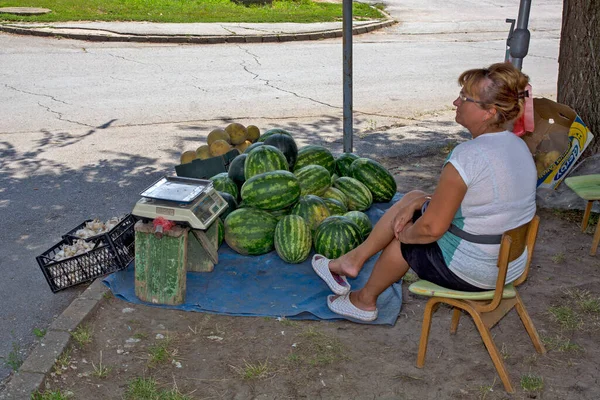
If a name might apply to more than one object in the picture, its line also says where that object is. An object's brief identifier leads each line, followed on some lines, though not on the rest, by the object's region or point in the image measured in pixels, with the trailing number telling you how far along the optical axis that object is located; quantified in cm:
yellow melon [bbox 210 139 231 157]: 647
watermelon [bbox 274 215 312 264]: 510
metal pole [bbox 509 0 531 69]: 657
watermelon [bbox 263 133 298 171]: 603
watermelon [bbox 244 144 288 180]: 554
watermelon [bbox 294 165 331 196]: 564
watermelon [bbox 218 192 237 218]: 550
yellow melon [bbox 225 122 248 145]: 677
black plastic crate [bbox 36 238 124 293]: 483
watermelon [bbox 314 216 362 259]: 508
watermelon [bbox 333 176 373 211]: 586
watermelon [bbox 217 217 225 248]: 533
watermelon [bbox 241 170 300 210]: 525
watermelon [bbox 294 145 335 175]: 601
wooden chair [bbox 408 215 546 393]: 354
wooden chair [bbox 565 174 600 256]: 537
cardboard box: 609
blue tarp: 462
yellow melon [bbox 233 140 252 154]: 679
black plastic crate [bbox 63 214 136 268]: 486
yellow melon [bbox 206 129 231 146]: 670
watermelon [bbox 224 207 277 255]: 522
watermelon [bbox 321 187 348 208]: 570
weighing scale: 444
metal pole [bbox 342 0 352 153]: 667
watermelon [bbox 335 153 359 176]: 629
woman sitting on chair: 351
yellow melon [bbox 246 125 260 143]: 688
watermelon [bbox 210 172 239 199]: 571
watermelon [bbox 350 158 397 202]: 602
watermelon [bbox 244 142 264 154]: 580
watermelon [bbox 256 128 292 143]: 629
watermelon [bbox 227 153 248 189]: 578
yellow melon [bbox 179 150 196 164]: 662
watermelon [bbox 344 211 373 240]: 538
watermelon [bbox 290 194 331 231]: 535
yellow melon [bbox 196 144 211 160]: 659
